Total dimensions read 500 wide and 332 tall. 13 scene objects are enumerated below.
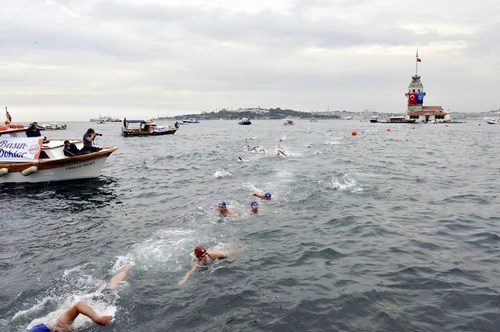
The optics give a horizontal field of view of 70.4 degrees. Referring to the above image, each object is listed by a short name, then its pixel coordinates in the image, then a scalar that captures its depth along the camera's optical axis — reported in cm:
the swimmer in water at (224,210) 1481
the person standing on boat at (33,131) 2294
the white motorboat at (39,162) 2142
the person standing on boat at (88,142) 2107
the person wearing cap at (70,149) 2181
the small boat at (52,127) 13455
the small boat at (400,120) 13675
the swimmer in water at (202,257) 1017
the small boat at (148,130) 7356
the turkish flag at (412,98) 14158
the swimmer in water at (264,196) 1674
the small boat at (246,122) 14952
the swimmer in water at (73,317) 725
